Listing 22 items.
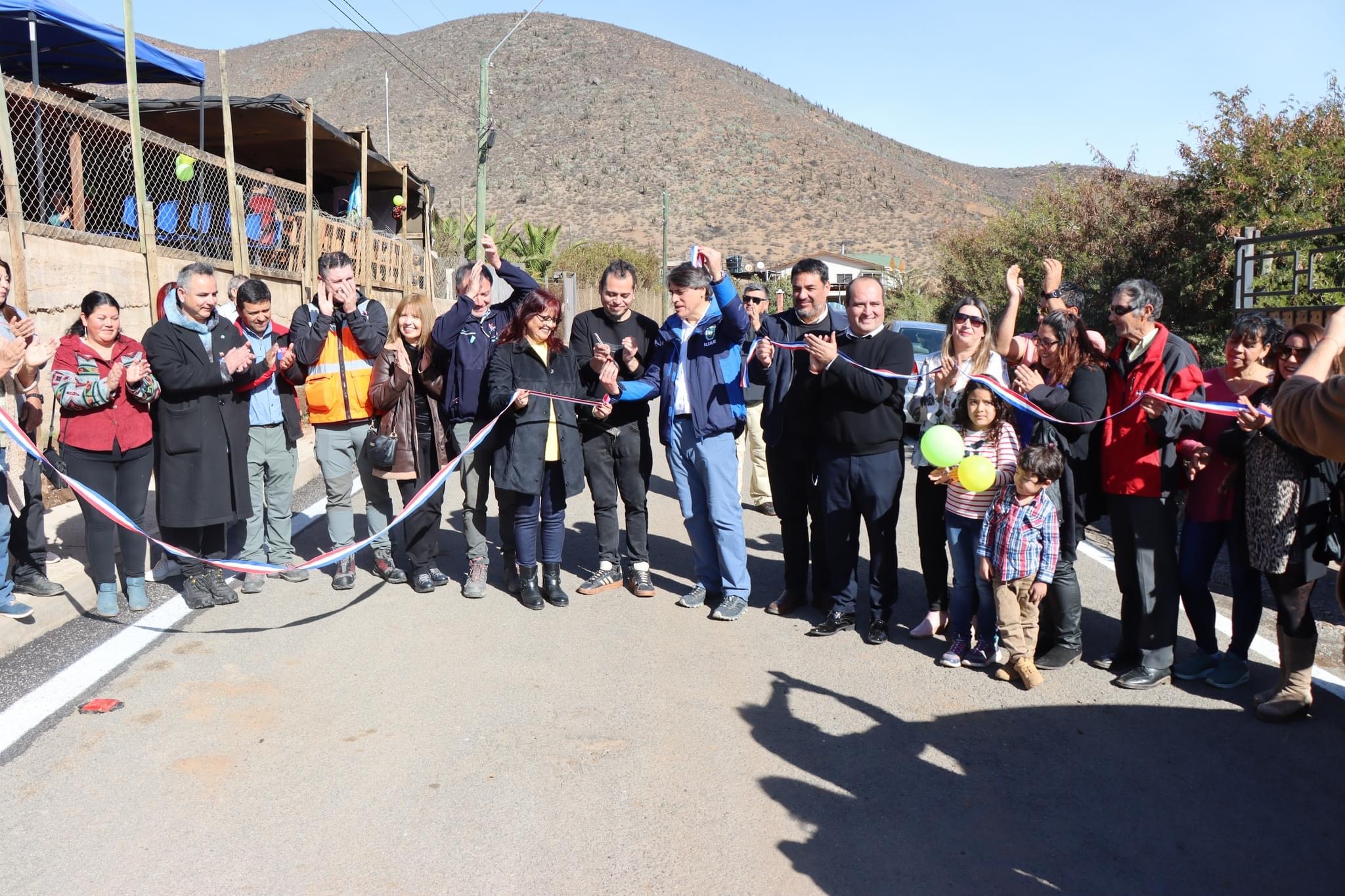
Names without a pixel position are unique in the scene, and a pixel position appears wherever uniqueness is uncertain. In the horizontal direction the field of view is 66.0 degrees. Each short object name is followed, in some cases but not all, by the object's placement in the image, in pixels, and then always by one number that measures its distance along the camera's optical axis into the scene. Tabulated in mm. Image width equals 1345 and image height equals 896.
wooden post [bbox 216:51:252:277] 13047
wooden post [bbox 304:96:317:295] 15531
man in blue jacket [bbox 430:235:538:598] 6551
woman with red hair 6262
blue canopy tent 12547
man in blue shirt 6508
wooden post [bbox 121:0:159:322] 10641
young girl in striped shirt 5281
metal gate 9188
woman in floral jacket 5648
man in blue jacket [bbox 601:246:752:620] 6188
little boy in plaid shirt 5012
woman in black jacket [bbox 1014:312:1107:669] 5195
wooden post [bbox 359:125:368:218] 18094
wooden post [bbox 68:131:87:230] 10305
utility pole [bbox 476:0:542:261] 21516
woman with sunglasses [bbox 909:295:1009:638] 5492
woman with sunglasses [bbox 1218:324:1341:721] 4613
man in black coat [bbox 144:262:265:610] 5980
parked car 15999
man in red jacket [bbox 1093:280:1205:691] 4973
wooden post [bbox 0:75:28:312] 8641
